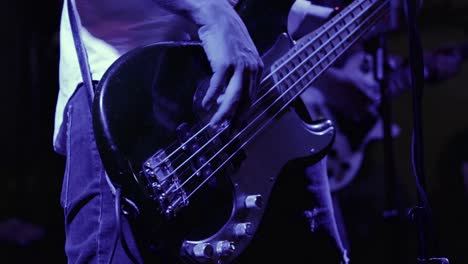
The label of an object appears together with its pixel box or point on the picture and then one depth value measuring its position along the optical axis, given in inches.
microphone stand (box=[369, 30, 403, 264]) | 74.1
